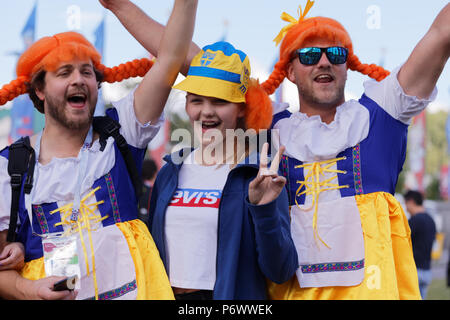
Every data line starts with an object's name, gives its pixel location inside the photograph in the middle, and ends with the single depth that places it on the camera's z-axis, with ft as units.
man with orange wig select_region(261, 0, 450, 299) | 15.99
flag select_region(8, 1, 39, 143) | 59.41
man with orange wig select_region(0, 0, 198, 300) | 15.58
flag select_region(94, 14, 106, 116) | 64.68
